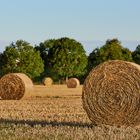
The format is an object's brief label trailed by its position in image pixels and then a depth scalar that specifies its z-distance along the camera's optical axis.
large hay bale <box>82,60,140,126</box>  15.34
